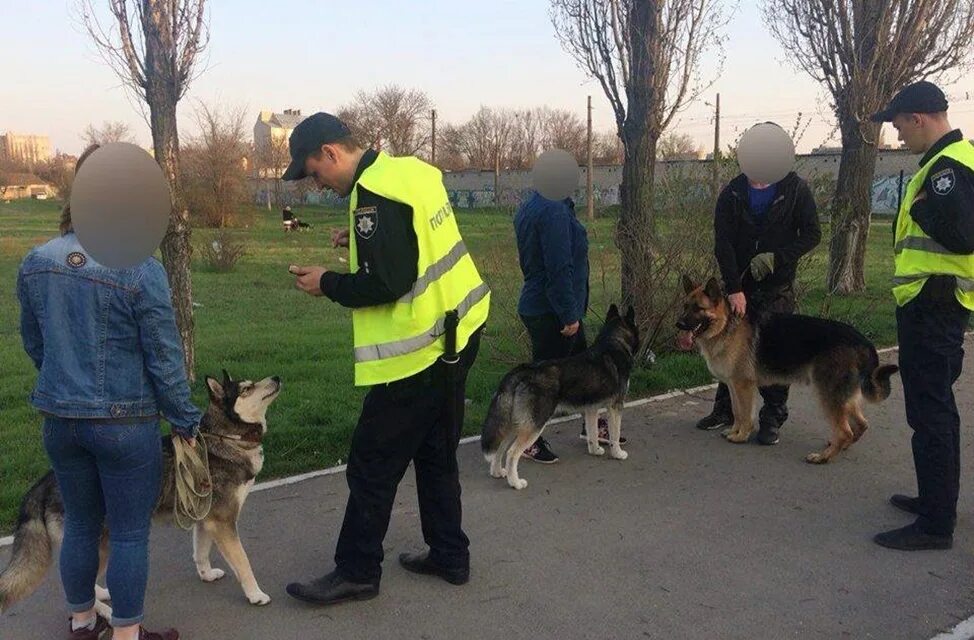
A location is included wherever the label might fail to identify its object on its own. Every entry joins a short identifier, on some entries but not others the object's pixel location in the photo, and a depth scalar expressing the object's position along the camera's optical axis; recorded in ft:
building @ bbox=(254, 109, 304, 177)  148.25
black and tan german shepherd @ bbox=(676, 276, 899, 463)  18.07
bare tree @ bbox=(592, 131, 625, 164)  156.46
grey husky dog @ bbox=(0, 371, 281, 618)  10.24
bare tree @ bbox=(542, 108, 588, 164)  152.97
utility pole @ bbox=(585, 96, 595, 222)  33.83
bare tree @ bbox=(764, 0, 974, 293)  40.70
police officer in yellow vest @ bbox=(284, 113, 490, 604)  10.57
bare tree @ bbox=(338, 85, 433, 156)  156.25
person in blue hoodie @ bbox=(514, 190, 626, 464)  16.94
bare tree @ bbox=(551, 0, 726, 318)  29.32
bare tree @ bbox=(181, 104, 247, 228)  102.01
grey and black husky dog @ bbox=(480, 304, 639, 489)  16.55
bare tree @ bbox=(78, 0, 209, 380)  21.42
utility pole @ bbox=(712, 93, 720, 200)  27.78
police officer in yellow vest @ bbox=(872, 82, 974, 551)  12.98
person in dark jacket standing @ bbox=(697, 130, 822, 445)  19.20
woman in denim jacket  8.93
